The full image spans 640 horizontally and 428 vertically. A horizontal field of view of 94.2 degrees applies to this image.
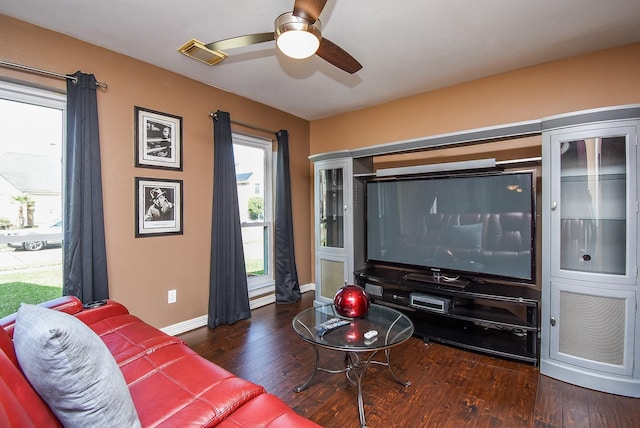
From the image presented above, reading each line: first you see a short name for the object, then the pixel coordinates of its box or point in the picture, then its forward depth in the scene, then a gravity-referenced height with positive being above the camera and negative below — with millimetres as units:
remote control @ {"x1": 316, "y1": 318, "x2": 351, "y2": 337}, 1907 -750
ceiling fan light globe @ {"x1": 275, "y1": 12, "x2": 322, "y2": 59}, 1472 +907
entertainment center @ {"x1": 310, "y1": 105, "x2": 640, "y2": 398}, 1978 -237
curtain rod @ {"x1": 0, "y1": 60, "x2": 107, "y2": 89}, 1999 +1032
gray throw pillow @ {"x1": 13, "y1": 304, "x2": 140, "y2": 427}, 812 -449
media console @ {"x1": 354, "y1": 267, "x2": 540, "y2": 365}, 2316 -867
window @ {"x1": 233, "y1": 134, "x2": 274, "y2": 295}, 3744 +115
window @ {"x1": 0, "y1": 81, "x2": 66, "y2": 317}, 2129 +162
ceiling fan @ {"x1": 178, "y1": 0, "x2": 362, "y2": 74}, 1434 +964
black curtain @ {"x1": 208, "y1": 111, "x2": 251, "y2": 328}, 3072 -197
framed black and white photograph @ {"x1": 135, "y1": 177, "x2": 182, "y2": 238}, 2648 +73
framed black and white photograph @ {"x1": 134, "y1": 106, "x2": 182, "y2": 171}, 2643 +699
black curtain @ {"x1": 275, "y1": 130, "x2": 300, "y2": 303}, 3816 -198
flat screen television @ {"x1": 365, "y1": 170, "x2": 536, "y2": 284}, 2402 -117
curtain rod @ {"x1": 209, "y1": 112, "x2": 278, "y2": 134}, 3141 +1042
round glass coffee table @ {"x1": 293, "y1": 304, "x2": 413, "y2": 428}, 1706 -758
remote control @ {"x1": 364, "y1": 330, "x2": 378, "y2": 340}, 1802 -747
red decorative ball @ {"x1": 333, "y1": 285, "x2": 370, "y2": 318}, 2066 -628
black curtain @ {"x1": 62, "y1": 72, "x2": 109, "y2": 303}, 2213 +119
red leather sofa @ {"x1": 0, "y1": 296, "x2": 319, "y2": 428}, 802 -705
